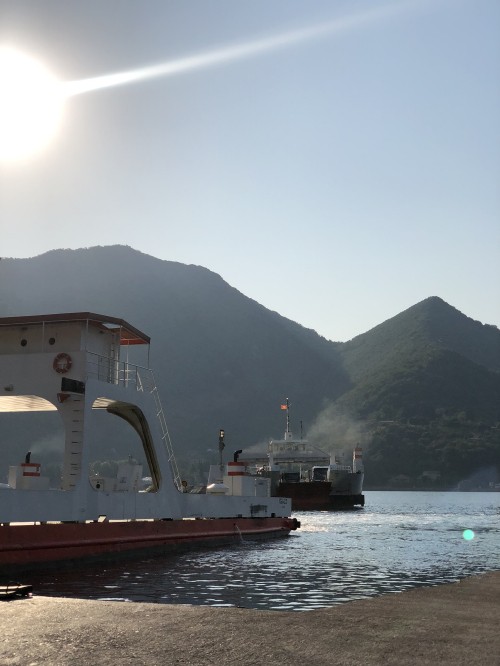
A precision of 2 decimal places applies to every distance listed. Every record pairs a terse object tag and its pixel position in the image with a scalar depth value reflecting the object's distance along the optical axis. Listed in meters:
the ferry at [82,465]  21.47
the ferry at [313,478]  89.50
